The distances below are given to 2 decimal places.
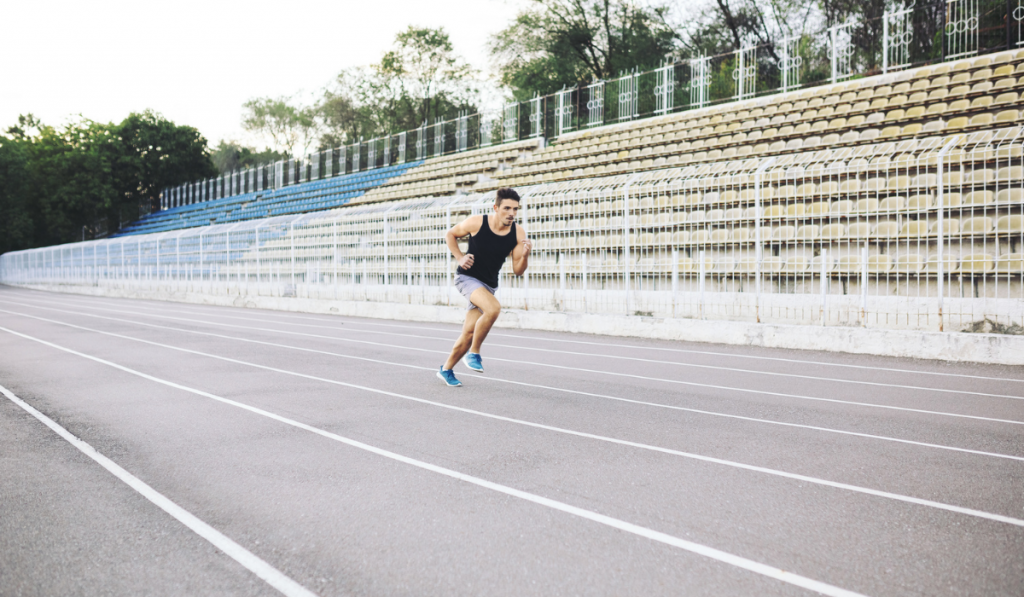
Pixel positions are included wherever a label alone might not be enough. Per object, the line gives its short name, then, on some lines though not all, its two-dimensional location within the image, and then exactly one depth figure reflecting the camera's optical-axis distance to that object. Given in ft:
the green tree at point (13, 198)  196.54
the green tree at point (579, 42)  147.23
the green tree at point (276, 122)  231.09
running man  23.06
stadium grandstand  35.45
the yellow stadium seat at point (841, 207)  40.65
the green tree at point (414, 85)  184.96
